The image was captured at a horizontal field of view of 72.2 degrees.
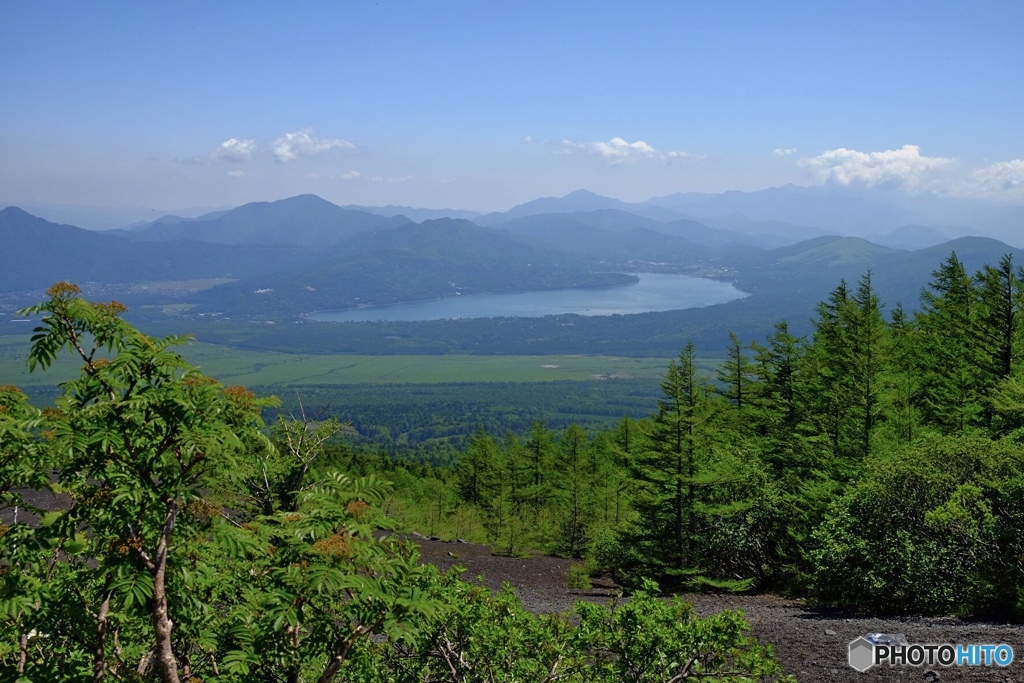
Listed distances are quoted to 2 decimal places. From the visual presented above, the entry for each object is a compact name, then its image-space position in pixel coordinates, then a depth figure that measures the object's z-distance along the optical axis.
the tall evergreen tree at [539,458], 43.56
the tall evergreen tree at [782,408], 24.75
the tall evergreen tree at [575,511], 33.97
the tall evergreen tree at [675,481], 21.33
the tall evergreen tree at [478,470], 46.78
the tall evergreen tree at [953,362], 23.69
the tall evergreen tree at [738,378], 31.12
